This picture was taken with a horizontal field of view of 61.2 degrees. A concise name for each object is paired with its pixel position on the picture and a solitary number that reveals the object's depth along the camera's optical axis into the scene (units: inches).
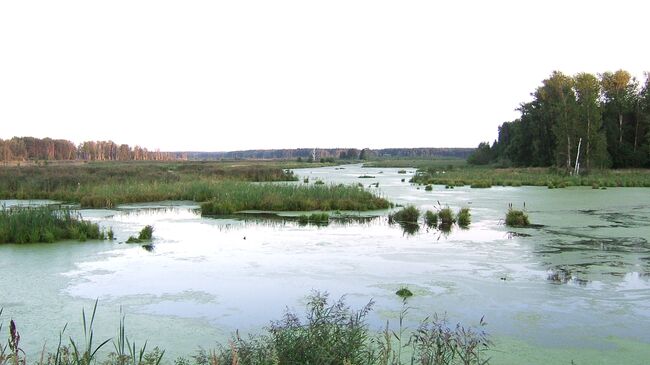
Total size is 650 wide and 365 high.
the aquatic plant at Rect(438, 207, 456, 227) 576.4
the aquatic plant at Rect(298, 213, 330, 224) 599.4
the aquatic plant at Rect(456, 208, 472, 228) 566.3
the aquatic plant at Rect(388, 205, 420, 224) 609.3
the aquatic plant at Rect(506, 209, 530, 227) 549.0
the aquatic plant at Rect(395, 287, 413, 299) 274.0
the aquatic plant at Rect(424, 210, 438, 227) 580.5
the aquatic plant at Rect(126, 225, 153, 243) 450.2
